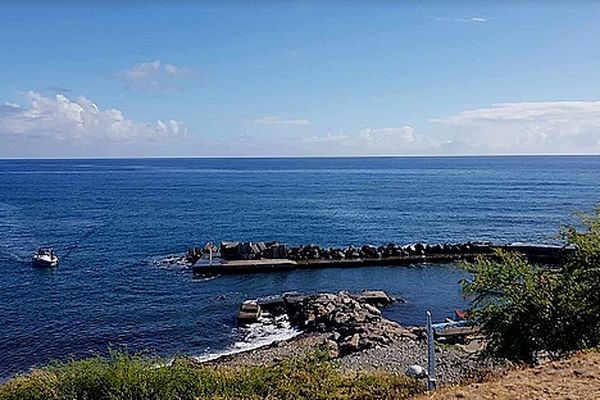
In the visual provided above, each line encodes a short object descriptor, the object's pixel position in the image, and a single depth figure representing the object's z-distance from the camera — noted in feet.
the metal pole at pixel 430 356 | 42.69
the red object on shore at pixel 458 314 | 88.64
